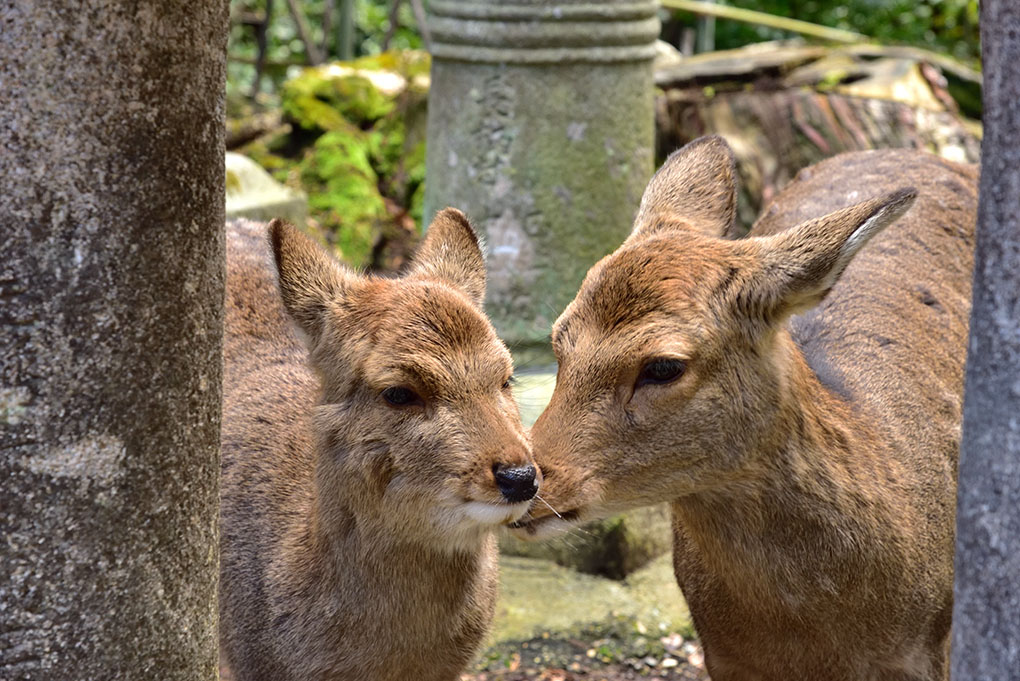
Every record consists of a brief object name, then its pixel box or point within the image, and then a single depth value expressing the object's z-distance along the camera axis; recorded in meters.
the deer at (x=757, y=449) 4.15
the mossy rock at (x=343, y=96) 11.33
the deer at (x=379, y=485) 4.12
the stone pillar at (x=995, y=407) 2.62
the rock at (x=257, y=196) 8.45
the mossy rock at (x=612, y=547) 7.08
